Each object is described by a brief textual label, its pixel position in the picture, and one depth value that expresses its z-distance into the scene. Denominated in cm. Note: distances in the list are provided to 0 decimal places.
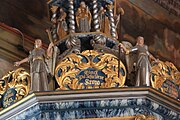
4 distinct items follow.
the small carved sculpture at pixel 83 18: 744
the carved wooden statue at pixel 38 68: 631
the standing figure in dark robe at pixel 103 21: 749
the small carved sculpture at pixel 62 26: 745
